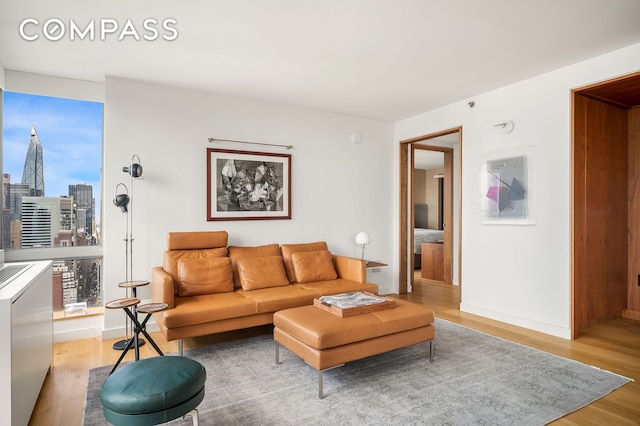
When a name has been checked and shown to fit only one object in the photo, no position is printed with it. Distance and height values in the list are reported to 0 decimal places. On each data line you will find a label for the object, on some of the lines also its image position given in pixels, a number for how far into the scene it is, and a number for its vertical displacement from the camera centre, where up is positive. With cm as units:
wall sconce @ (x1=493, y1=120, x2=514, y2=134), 416 +100
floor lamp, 371 -2
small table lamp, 507 -34
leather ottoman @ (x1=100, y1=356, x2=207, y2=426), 165 -83
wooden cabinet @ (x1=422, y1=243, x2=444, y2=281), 678 -89
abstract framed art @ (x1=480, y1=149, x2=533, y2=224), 402 +30
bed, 764 -50
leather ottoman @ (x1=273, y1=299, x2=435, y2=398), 253 -88
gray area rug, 227 -124
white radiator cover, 173 -71
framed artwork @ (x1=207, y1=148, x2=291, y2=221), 441 +36
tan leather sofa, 325 -73
